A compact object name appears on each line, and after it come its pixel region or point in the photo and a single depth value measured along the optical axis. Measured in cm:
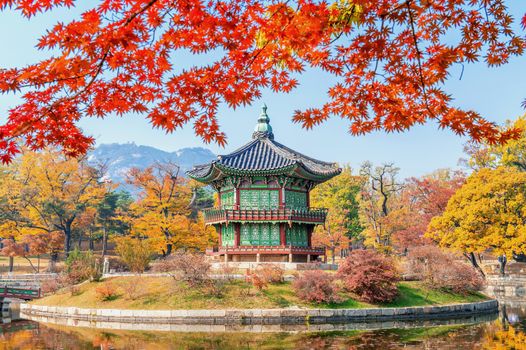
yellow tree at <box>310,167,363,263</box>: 4716
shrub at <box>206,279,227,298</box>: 2366
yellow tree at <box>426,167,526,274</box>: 3519
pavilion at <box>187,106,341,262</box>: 3145
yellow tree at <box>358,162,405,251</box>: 4650
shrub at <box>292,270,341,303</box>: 2306
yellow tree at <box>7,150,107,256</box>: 4378
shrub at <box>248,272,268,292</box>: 2412
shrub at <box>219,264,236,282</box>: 2488
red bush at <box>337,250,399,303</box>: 2386
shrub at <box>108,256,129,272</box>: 3863
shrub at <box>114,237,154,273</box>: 2872
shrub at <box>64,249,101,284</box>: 2848
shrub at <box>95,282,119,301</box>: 2480
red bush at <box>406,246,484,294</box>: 2662
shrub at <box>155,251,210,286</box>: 2427
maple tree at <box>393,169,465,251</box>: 4425
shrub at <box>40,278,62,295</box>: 2962
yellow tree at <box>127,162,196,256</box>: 4012
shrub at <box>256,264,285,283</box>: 2475
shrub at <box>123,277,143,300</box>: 2444
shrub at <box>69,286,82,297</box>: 2672
